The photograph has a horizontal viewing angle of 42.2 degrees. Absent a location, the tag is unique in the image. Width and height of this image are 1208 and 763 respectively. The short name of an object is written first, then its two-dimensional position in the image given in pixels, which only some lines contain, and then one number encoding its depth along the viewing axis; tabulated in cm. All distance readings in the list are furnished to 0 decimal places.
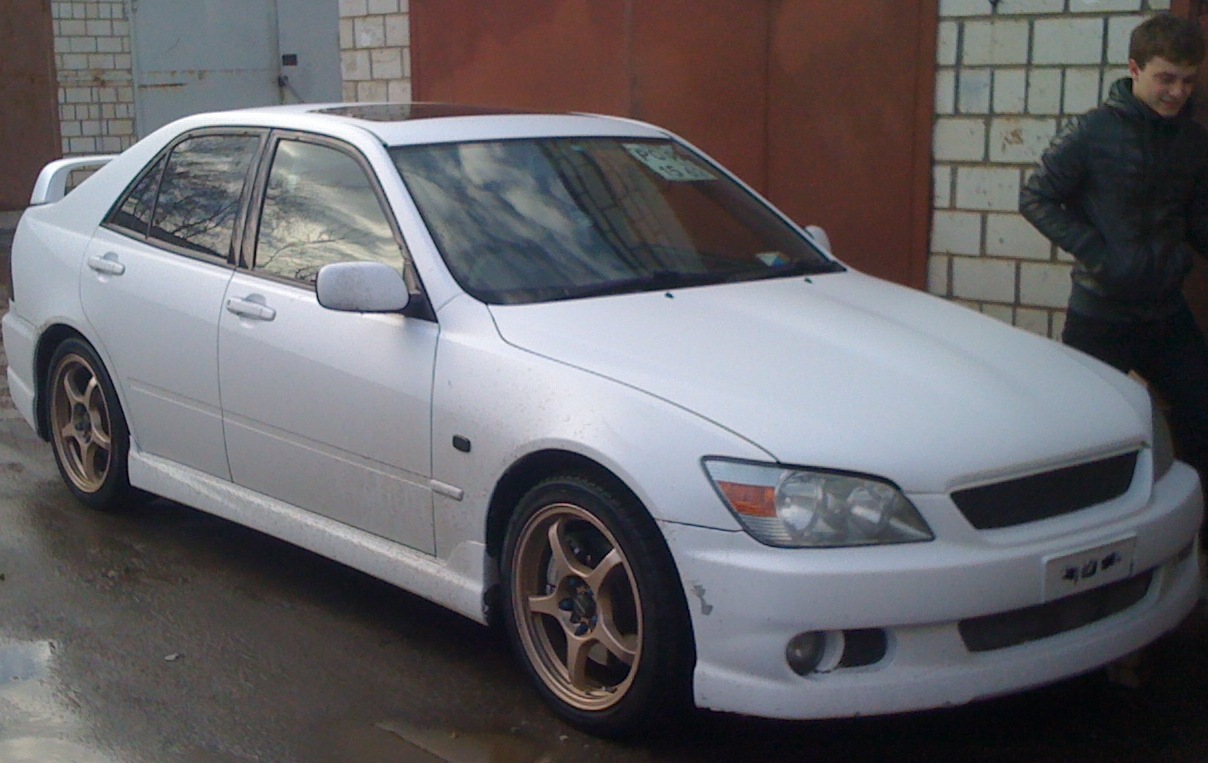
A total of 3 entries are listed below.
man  538
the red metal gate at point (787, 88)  760
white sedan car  376
